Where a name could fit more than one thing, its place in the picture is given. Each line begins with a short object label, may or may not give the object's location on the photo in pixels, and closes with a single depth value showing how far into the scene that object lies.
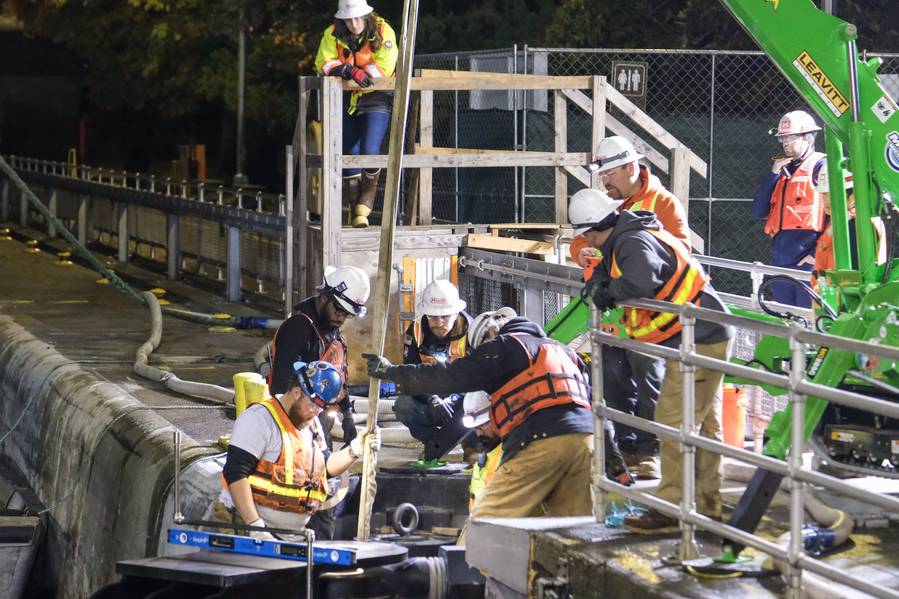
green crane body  16.66
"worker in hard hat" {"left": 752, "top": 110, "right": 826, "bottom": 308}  22.41
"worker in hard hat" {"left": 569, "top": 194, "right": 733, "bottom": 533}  13.47
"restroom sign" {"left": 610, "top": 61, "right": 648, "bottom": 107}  32.94
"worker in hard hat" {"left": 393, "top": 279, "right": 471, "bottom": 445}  18.75
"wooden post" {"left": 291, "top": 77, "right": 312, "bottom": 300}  25.45
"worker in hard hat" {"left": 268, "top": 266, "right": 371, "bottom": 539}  17.98
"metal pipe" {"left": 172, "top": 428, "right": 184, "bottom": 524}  16.58
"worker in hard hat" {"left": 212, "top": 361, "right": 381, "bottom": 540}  15.28
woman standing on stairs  25.09
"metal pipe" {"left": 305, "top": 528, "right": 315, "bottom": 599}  13.87
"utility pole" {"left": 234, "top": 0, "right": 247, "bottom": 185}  63.62
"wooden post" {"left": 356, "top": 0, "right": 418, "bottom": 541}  15.84
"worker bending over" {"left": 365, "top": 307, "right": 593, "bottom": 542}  15.31
